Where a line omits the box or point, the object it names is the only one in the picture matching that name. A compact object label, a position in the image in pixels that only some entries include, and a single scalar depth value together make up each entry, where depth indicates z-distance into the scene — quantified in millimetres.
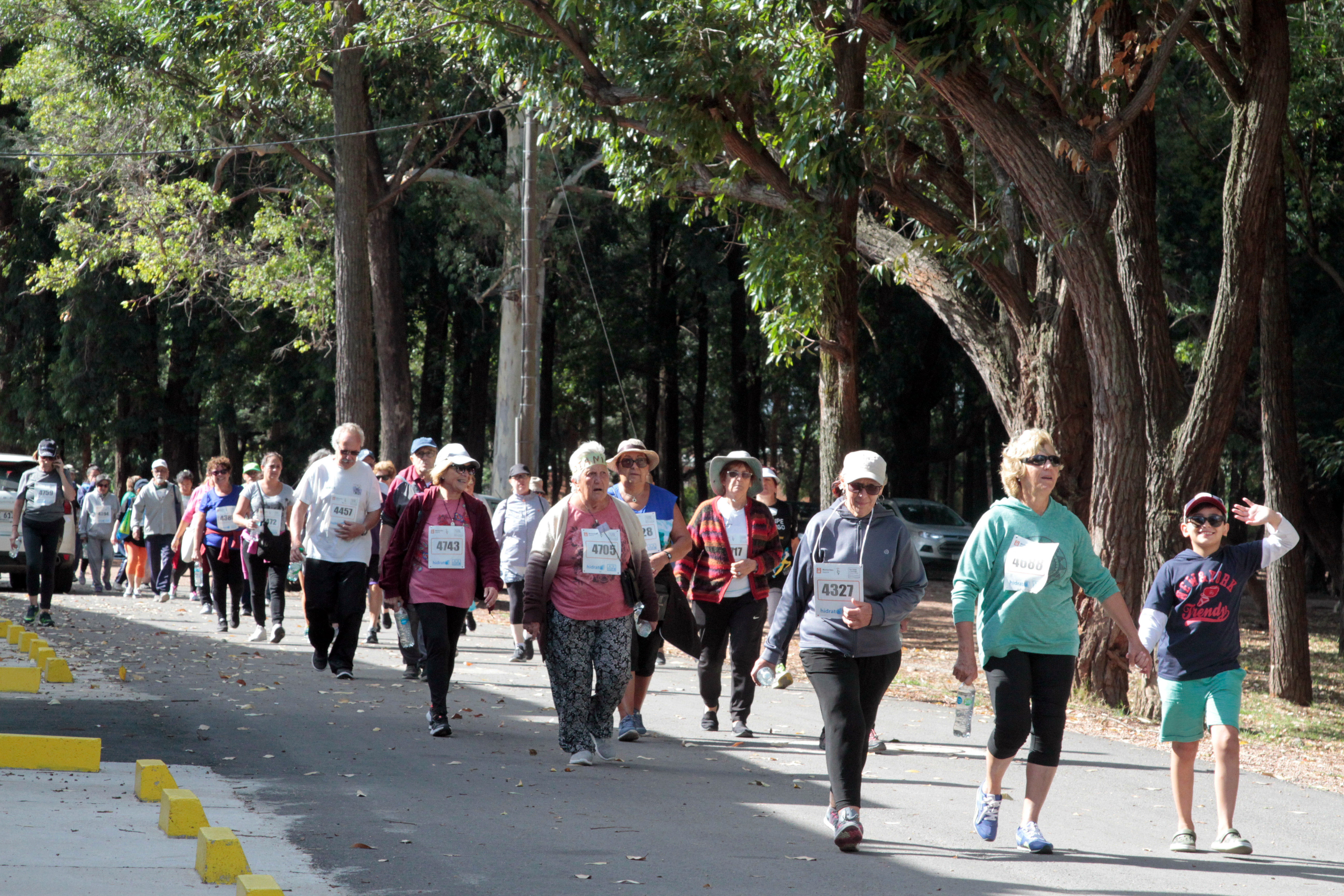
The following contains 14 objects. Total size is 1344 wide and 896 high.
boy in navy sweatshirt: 12500
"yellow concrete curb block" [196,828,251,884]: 10289
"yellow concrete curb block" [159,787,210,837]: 11656
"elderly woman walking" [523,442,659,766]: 15602
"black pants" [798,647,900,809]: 12148
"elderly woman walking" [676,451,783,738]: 18437
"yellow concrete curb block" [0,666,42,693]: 19797
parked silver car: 60375
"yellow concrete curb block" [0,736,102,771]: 14367
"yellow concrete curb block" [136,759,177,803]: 13039
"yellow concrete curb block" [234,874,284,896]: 9039
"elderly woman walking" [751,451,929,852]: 12266
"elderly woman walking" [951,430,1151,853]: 12109
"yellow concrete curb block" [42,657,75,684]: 21000
